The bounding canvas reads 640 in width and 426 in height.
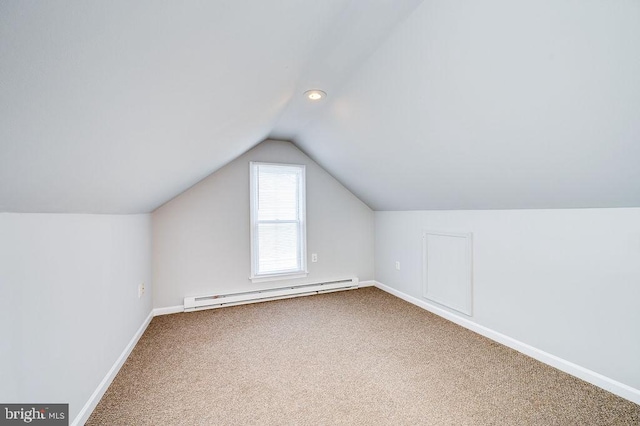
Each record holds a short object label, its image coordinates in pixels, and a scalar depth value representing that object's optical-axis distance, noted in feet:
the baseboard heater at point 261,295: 10.85
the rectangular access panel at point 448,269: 9.04
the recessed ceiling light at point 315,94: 7.48
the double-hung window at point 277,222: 11.93
